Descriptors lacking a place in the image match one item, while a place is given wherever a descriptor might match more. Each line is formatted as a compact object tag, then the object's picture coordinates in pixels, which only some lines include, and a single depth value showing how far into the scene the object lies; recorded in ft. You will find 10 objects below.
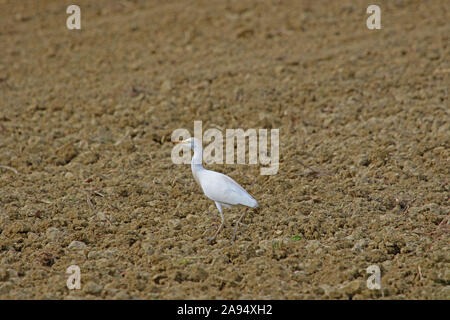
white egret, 35.78
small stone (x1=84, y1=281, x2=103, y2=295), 30.25
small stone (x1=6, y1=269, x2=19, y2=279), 32.04
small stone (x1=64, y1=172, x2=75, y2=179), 45.25
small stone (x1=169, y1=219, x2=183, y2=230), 37.40
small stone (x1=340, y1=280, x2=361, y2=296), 30.25
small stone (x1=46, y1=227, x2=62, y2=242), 36.01
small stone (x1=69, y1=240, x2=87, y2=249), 35.09
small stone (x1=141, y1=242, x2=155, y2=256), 34.19
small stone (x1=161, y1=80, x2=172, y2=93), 60.70
